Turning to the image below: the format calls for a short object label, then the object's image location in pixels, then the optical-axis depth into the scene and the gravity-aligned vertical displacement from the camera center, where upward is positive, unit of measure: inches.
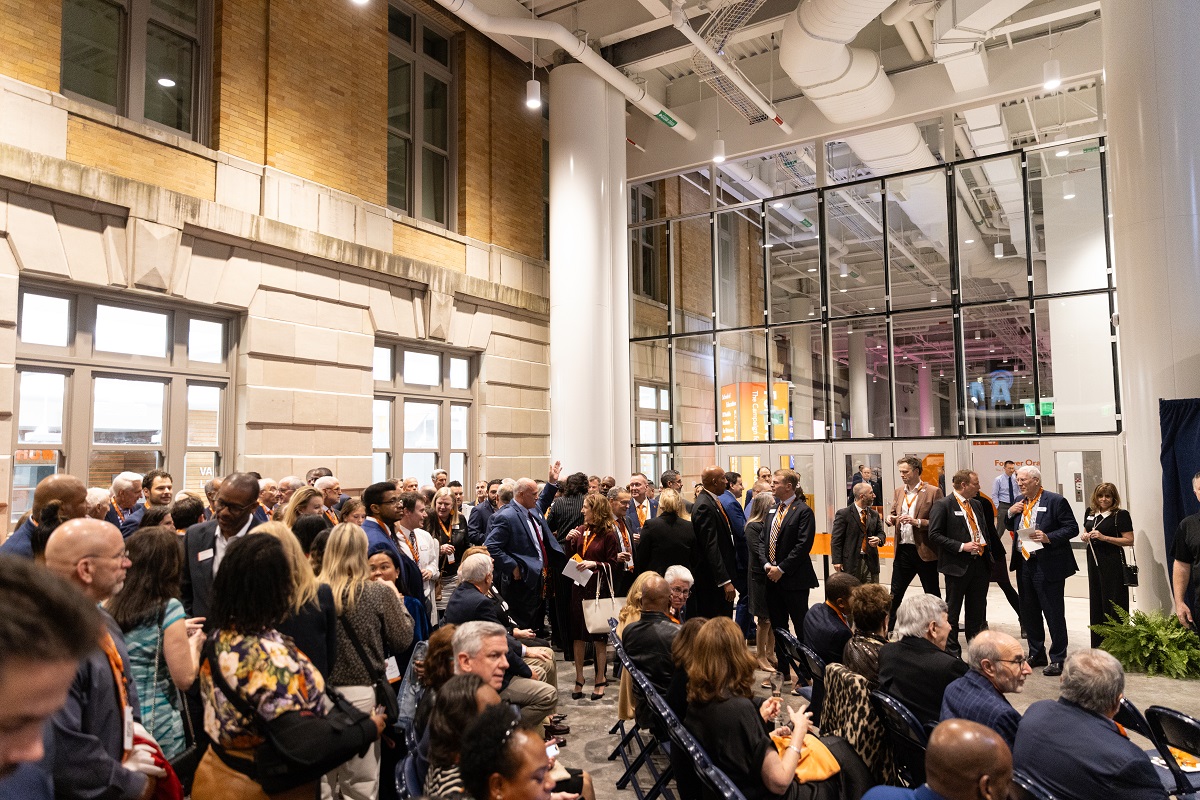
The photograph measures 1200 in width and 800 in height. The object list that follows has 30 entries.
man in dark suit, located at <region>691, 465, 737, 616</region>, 261.1 -34.4
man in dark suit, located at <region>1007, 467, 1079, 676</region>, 271.1 -41.9
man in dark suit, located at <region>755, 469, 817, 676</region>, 264.5 -36.8
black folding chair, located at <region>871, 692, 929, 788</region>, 127.3 -48.0
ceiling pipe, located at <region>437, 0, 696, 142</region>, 448.7 +251.4
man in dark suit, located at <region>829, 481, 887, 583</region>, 294.0 -35.0
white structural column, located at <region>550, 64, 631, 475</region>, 532.1 +118.1
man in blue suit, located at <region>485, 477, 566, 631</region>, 253.9 -33.9
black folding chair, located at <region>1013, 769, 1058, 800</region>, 103.1 -45.2
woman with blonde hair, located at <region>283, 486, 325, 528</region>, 180.8 -12.7
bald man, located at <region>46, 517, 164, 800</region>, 74.8 -26.0
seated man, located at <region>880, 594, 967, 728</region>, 138.7 -38.6
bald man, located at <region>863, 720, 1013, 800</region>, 87.4 -35.5
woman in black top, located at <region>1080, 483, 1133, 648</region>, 279.6 -37.3
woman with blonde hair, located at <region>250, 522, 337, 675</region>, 114.2 -25.1
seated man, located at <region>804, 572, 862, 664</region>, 170.7 -38.7
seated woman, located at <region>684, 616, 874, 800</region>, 116.3 -42.6
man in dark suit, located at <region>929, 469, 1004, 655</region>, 275.9 -35.6
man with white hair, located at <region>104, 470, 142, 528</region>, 242.8 -12.6
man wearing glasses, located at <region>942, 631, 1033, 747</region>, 123.4 -38.7
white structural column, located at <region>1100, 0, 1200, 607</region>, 284.8 +80.4
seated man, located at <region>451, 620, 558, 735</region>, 126.6 -32.6
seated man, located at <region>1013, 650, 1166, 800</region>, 104.1 -41.1
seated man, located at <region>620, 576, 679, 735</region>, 168.2 -42.0
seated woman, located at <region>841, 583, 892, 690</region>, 153.1 -35.8
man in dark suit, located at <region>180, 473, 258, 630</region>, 161.8 -18.4
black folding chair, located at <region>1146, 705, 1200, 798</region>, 124.7 -49.6
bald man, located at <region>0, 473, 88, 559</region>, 163.9 -10.1
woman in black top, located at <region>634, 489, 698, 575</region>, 253.6 -30.4
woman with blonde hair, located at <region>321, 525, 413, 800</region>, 137.5 -32.6
